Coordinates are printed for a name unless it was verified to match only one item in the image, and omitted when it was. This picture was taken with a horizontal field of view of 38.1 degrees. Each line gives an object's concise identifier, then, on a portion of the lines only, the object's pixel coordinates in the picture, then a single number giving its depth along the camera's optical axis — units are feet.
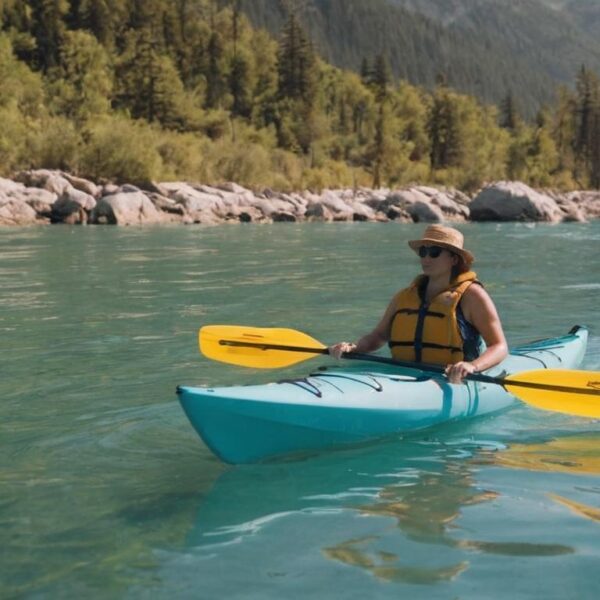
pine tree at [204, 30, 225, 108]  188.03
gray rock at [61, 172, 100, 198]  91.15
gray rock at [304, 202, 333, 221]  103.91
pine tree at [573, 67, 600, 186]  193.67
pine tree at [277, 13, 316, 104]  186.39
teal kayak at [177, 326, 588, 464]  12.01
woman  15.01
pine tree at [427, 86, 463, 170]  188.55
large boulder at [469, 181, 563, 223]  107.04
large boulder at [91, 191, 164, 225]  82.02
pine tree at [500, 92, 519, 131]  246.88
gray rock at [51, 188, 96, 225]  81.56
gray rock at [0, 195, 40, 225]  77.41
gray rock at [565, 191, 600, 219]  131.34
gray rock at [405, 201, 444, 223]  105.50
